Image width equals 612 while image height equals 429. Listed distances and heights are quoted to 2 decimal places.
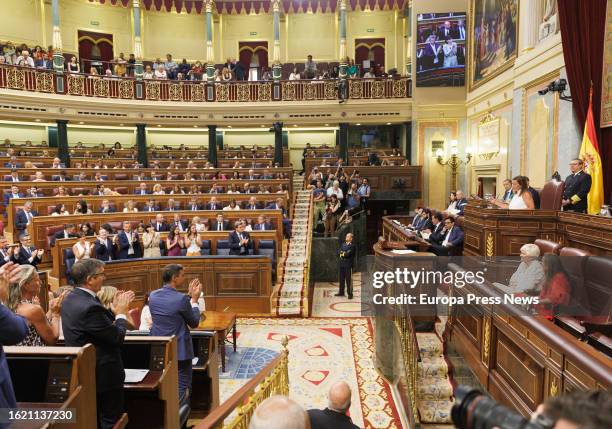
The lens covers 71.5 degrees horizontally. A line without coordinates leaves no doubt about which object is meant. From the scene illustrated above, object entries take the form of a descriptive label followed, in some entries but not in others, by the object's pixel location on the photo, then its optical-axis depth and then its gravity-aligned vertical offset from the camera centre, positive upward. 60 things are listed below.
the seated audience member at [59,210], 8.23 -0.60
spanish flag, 5.59 +0.12
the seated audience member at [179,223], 8.21 -0.89
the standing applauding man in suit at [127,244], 7.20 -1.11
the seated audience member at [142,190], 10.41 -0.29
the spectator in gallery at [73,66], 13.53 +3.62
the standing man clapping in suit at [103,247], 6.81 -1.10
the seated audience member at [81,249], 6.57 -1.08
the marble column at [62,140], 13.41 +1.25
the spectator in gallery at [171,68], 15.00 +3.93
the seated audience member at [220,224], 8.35 -0.93
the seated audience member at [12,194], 8.57 -0.28
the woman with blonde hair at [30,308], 2.35 -0.73
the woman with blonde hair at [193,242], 7.47 -1.15
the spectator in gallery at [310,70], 15.21 +3.79
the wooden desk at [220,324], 4.95 -1.76
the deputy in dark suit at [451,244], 6.09 -1.02
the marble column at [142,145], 14.52 +1.14
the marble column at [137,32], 14.84 +5.19
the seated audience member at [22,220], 7.66 -0.71
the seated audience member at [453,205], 8.40 -0.67
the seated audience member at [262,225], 8.49 -0.97
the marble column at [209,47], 15.02 +4.78
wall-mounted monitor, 13.04 +3.89
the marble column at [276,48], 15.04 +4.66
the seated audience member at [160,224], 8.22 -0.90
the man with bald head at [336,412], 2.06 -1.19
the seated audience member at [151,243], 7.39 -1.13
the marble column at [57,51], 13.13 +3.96
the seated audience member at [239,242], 7.56 -1.16
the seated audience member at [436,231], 6.50 -0.92
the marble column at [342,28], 15.43 +5.39
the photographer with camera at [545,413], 0.75 -0.47
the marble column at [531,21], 8.07 +2.92
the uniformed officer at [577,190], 5.08 -0.23
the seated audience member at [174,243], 7.54 -1.16
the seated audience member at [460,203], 8.02 -0.59
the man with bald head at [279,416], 1.28 -0.73
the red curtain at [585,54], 5.97 +1.71
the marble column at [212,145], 15.09 +1.14
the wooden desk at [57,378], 2.11 -1.01
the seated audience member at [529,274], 3.46 -0.84
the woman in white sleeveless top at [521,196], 5.23 -0.30
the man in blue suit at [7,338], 1.76 -0.68
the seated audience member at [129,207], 9.08 -0.61
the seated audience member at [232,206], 9.51 -0.65
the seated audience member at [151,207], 9.31 -0.63
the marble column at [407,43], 14.68 +5.09
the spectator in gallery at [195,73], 15.20 +3.74
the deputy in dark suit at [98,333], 2.45 -0.88
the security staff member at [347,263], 8.38 -1.74
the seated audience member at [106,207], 8.70 -0.57
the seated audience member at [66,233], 7.39 -0.94
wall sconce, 12.80 +0.43
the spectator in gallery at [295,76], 15.11 +3.58
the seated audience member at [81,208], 8.45 -0.57
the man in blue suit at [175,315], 3.25 -1.05
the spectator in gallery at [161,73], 14.87 +3.68
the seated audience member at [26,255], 6.07 -1.08
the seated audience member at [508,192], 6.71 -0.31
